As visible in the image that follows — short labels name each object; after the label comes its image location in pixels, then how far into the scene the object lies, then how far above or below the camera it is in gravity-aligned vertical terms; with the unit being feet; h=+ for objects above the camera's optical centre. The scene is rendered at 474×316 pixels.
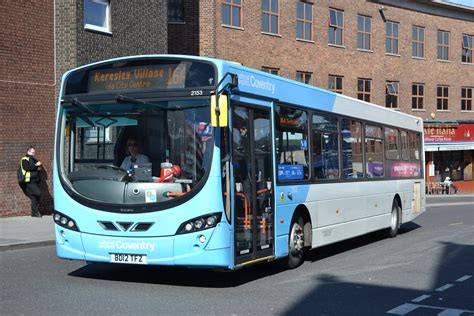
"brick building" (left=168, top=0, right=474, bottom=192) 97.66 +20.42
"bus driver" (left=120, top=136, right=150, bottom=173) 29.84 +0.67
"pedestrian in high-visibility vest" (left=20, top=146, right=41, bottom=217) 58.08 -0.40
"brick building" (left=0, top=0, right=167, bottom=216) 58.85 +10.63
